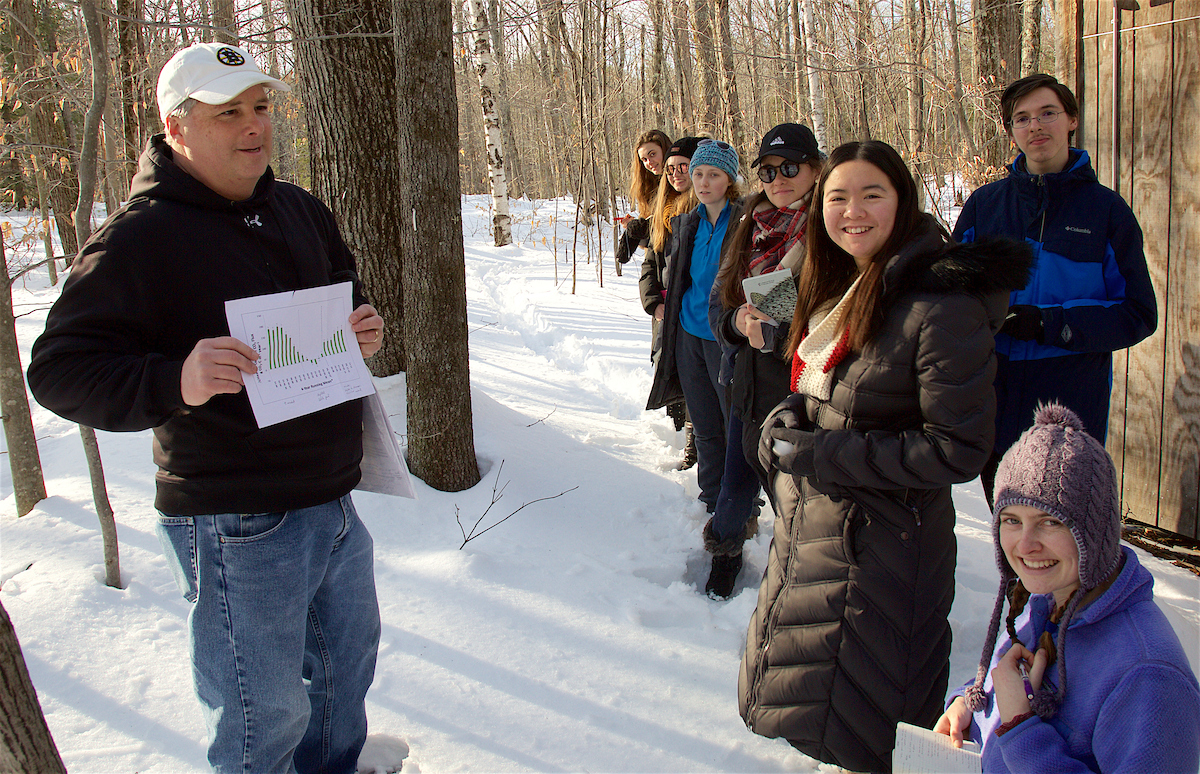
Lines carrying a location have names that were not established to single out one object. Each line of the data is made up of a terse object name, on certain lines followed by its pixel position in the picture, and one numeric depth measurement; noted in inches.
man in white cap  61.9
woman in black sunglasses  106.5
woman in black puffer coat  70.8
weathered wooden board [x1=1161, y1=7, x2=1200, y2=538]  136.3
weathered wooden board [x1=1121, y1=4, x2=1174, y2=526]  139.9
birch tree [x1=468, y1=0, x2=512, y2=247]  530.0
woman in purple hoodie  47.2
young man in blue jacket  99.0
